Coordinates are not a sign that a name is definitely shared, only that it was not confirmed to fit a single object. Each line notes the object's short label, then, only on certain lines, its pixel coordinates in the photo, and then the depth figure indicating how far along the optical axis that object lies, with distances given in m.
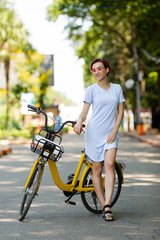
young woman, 7.18
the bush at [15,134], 38.13
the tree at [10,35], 39.47
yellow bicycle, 7.20
